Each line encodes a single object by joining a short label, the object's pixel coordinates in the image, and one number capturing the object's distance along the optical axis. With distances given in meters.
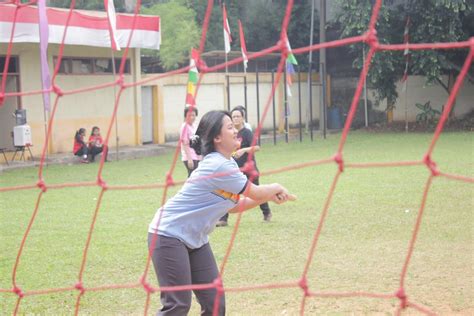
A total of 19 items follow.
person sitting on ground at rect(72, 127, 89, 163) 15.88
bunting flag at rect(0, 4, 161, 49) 13.34
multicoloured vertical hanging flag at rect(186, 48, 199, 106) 8.76
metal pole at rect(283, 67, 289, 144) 18.03
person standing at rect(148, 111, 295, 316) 3.61
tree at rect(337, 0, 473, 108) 18.48
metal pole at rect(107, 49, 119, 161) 16.33
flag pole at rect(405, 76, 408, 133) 21.11
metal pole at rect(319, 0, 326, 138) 21.59
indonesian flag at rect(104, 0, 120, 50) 10.82
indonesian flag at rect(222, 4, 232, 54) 15.40
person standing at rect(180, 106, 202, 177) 8.15
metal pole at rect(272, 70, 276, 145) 18.54
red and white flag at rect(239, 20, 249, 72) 15.18
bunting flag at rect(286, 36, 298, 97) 16.77
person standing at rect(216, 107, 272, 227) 7.37
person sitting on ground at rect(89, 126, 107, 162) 16.11
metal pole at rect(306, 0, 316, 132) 19.86
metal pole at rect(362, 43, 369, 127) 21.67
